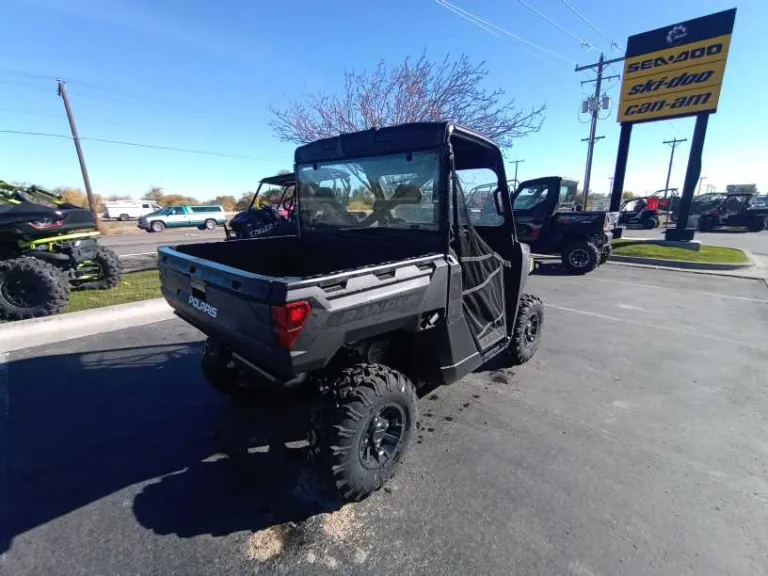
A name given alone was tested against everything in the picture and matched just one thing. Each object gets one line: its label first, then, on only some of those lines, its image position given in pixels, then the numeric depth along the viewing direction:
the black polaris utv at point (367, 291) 1.98
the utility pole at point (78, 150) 24.91
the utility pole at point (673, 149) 48.27
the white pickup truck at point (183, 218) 27.11
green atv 5.26
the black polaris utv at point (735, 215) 22.50
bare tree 10.98
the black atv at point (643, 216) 24.97
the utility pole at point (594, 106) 22.02
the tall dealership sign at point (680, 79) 11.44
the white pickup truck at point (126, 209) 37.50
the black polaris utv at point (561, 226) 9.62
